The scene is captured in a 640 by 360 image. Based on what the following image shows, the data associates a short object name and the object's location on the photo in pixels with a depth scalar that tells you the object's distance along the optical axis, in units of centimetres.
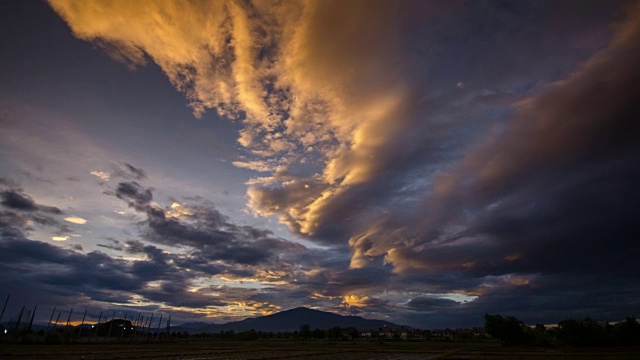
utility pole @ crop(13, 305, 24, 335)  9287
